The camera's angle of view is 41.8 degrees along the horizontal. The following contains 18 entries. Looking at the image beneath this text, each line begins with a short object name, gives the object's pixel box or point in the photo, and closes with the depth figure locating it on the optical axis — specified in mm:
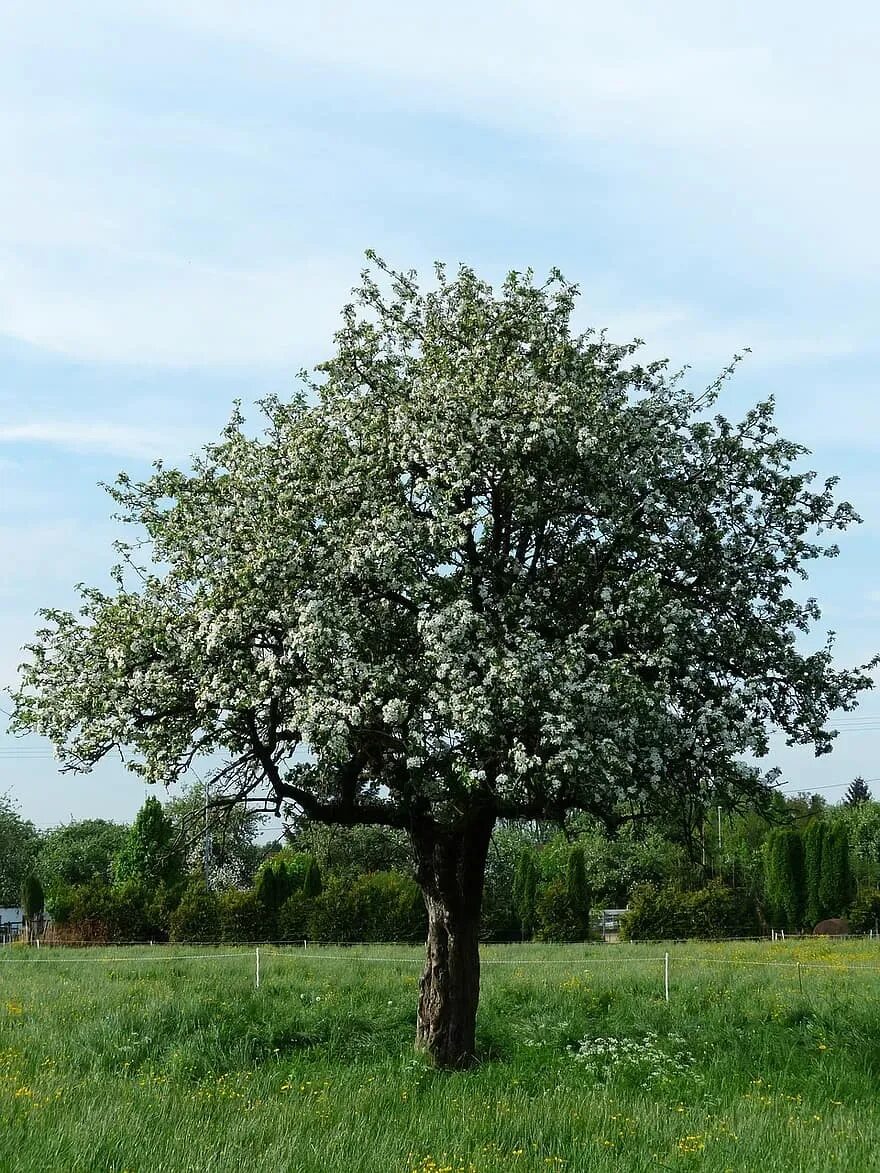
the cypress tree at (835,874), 62094
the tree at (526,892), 61281
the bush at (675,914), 56219
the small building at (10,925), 75250
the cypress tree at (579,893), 58625
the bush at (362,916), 51438
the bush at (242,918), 51375
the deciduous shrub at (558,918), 57938
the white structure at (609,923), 65562
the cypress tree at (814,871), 62000
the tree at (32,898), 65375
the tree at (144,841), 62688
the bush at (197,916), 50594
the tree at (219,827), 18656
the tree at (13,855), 108125
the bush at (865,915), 61125
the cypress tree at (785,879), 61781
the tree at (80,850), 100125
